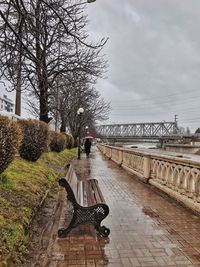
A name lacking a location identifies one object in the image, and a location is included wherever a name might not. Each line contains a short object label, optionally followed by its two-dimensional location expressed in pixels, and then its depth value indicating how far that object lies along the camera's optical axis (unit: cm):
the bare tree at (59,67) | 896
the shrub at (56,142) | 1246
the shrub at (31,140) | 698
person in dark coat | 1963
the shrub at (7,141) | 400
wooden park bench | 313
